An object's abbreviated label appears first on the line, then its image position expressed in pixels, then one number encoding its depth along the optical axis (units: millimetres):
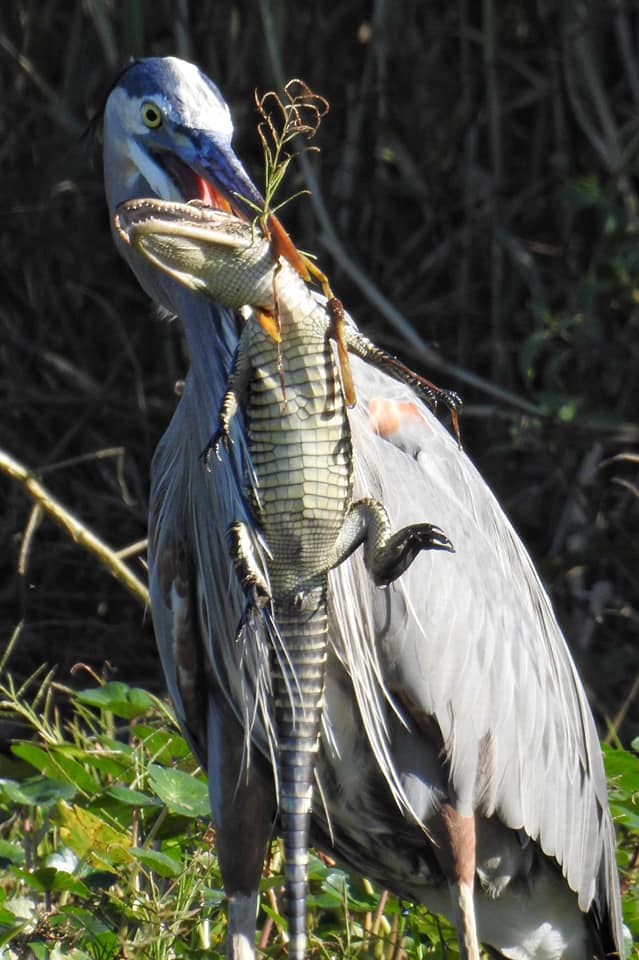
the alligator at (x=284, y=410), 10917
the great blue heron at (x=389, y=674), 11326
